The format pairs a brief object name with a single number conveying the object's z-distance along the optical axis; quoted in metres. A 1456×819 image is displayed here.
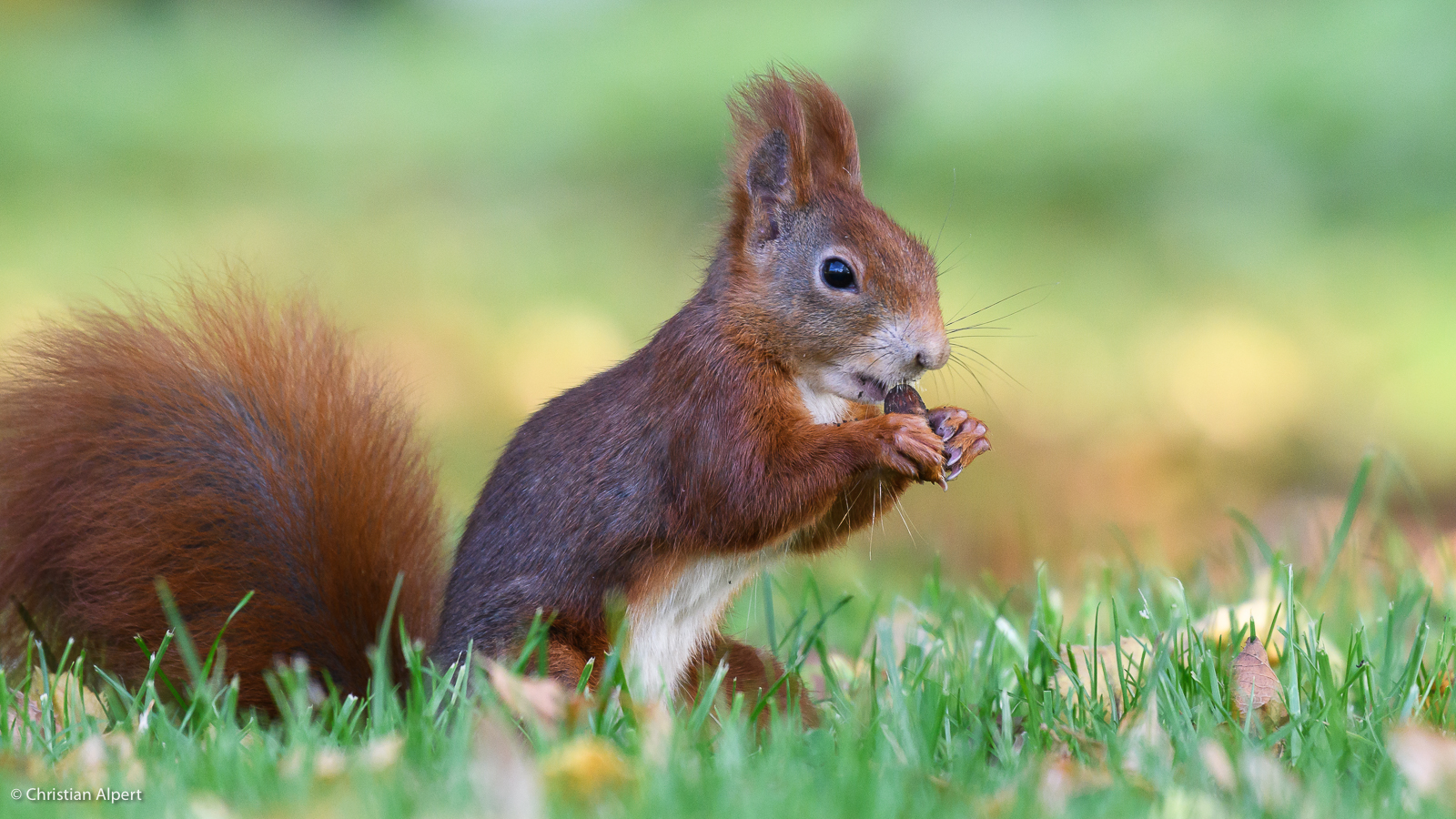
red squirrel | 4.94
